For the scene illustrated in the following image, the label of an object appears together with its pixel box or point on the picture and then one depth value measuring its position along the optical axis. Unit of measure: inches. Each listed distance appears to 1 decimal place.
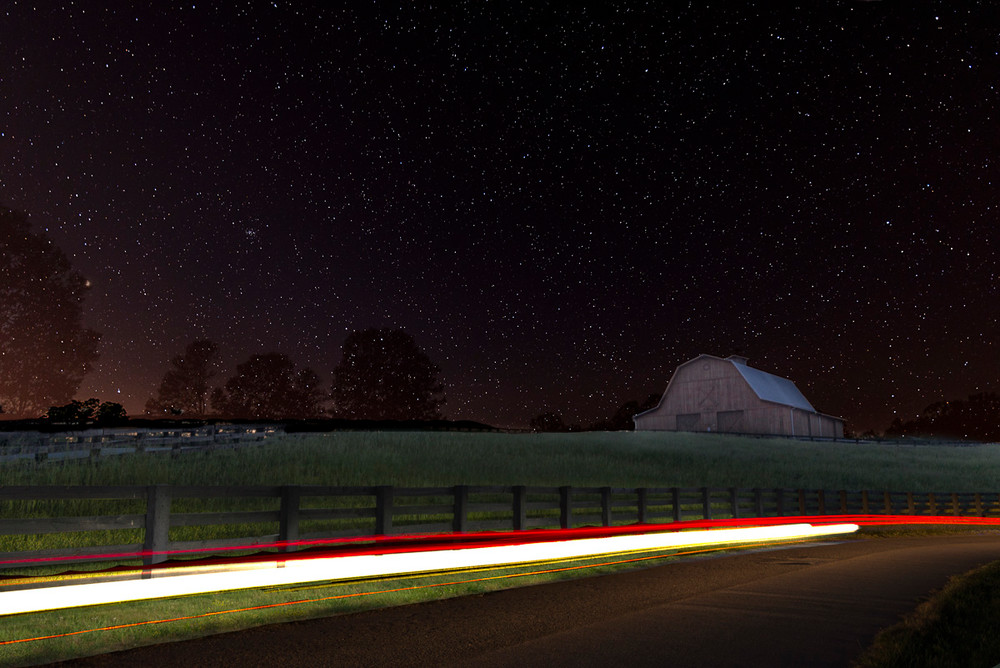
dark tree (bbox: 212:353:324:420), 4104.3
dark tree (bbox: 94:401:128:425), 1961.5
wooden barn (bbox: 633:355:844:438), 2436.0
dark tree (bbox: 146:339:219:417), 4094.5
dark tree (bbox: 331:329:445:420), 3841.0
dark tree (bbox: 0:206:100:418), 2237.9
